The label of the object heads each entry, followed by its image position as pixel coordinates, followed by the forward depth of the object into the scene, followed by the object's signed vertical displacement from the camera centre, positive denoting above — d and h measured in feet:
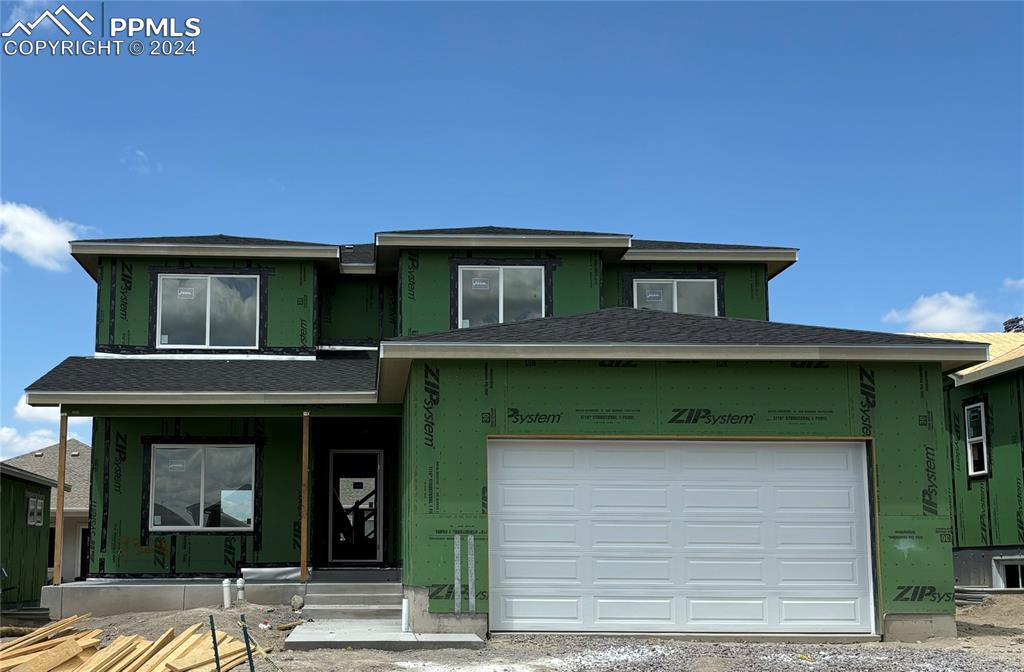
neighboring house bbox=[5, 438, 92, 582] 100.58 +0.51
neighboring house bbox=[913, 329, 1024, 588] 60.08 +1.67
